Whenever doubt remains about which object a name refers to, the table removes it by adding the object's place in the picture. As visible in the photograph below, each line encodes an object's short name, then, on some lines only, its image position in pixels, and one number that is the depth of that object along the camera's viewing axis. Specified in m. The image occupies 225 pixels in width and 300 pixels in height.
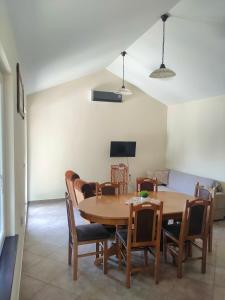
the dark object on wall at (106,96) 6.09
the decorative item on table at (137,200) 3.23
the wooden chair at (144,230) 2.57
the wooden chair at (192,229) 2.77
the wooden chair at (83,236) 2.72
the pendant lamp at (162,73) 3.09
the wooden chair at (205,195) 3.12
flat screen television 6.27
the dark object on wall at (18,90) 2.64
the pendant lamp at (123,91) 5.00
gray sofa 4.68
